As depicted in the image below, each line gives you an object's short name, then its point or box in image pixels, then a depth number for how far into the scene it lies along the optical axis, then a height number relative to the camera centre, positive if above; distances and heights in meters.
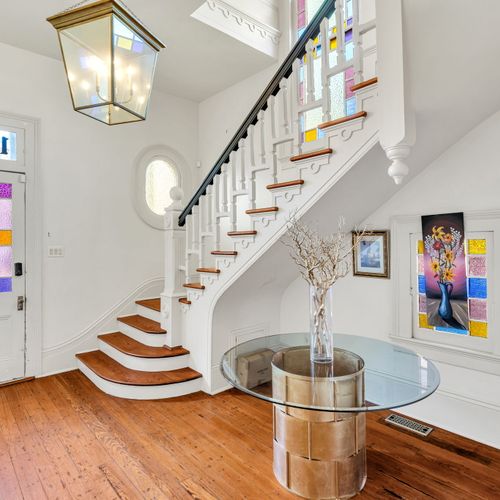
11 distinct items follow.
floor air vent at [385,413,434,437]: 2.47 -1.32
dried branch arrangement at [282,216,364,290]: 1.83 -0.07
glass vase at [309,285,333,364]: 1.85 -0.41
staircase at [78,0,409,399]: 2.09 +0.37
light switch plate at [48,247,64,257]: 3.62 +0.00
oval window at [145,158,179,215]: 4.46 +0.91
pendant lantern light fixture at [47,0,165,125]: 1.62 +1.01
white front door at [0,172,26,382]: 3.33 -0.23
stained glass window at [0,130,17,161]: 3.35 +1.06
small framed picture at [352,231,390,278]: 2.90 -0.06
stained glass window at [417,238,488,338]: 2.37 -0.27
